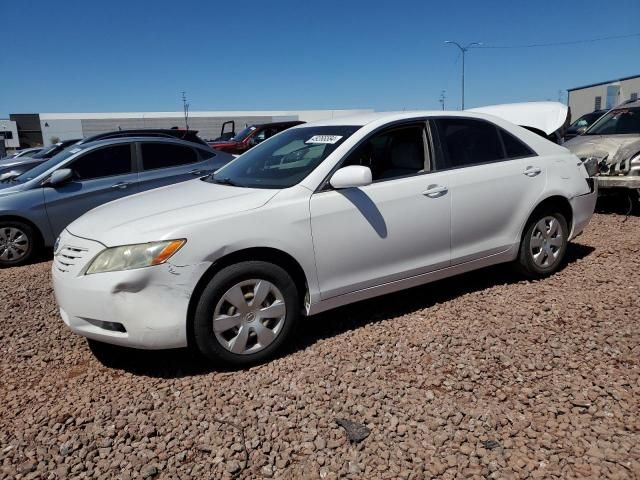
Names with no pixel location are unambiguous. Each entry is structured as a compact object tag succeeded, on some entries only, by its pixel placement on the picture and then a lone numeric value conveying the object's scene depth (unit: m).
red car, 15.80
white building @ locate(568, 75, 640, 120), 36.88
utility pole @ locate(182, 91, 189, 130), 80.75
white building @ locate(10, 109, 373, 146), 79.00
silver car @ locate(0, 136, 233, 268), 6.72
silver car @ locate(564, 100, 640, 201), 7.18
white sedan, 3.14
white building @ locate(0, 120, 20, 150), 69.12
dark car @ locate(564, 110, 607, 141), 18.74
